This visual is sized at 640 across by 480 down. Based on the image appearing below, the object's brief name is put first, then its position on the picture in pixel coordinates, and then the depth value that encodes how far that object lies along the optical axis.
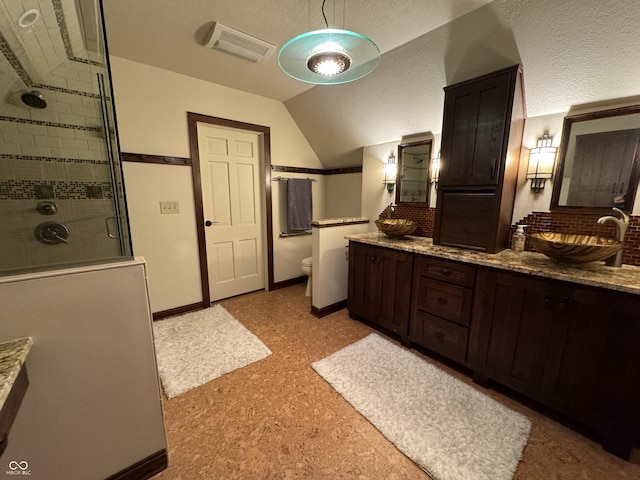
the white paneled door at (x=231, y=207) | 2.83
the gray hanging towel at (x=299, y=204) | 3.33
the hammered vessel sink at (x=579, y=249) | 1.34
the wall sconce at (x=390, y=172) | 2.81
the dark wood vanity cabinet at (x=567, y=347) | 1.23
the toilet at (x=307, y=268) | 3.10
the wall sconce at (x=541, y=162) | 1.83
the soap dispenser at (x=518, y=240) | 1.87
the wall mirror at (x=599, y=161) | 1.56
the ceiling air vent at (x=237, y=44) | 1.76
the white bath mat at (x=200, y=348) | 1.83
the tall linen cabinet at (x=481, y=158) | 1.67
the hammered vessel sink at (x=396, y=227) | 2.37
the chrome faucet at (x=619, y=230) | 1.42
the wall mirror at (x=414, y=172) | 2.57
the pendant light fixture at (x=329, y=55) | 1.07
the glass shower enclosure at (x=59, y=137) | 1.08
